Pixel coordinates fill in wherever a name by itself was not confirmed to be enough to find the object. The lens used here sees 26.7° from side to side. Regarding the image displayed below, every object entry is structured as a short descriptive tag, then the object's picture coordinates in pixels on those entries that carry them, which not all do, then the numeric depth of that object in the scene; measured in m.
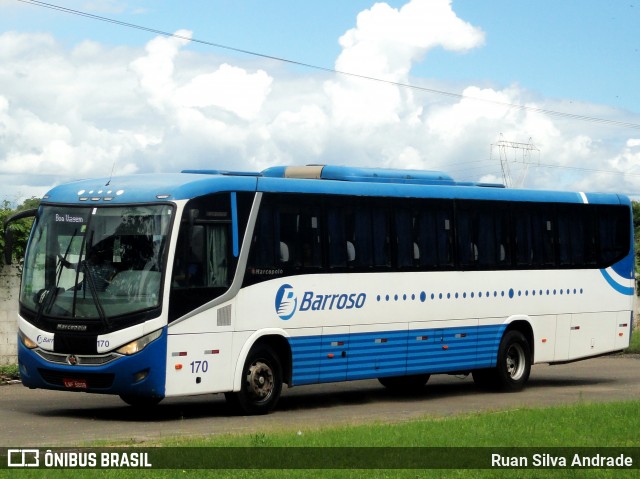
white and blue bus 17.03
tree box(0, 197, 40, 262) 22.87
